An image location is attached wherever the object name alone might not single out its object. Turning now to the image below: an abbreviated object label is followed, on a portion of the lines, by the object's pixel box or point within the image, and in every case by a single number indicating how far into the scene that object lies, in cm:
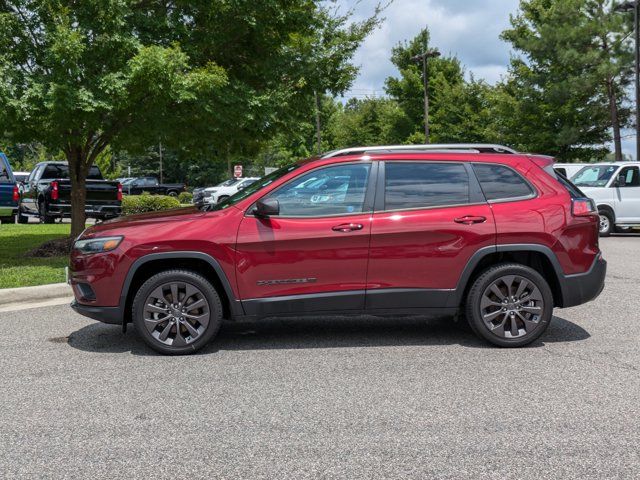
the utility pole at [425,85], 3958
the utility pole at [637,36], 2433
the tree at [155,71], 925
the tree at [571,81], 3027
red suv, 557
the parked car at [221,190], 3453
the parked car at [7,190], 1781
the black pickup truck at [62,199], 1877
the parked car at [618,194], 1702
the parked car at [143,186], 4341
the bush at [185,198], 4211
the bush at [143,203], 2309
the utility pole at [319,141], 5111
